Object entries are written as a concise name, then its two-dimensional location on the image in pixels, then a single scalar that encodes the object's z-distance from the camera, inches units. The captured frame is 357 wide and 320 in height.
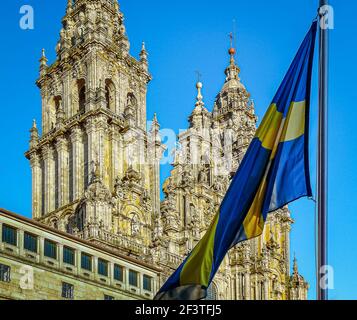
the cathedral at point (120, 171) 2837.1
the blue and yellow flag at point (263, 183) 796.0
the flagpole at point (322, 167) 720.3
